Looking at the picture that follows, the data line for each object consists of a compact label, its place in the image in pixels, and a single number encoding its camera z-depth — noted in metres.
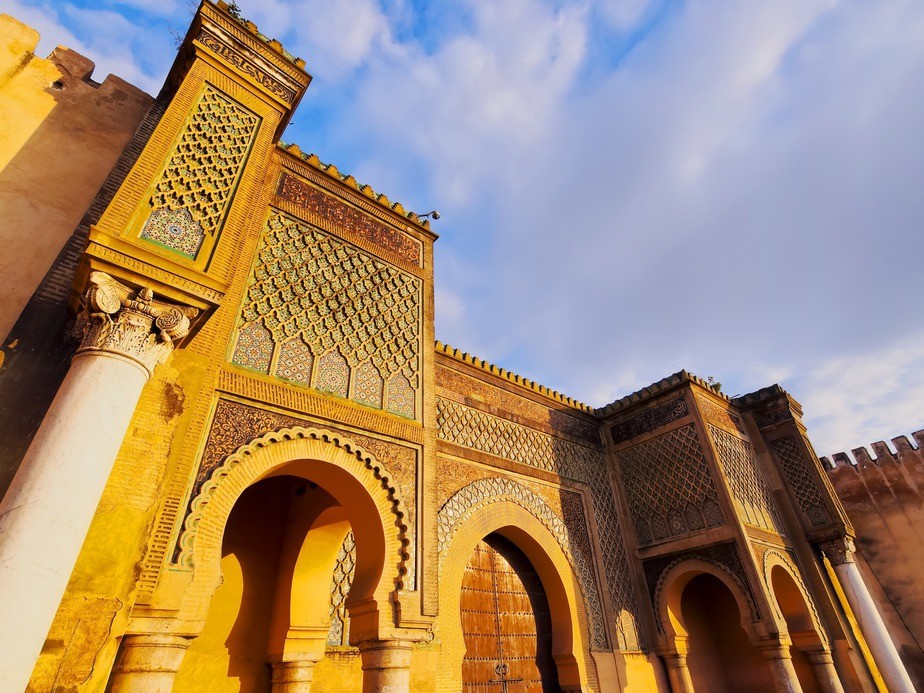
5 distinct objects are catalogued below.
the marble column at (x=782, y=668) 5.99
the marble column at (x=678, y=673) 6.33
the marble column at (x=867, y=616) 6.79
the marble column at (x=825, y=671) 6.52
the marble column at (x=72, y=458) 1.86
